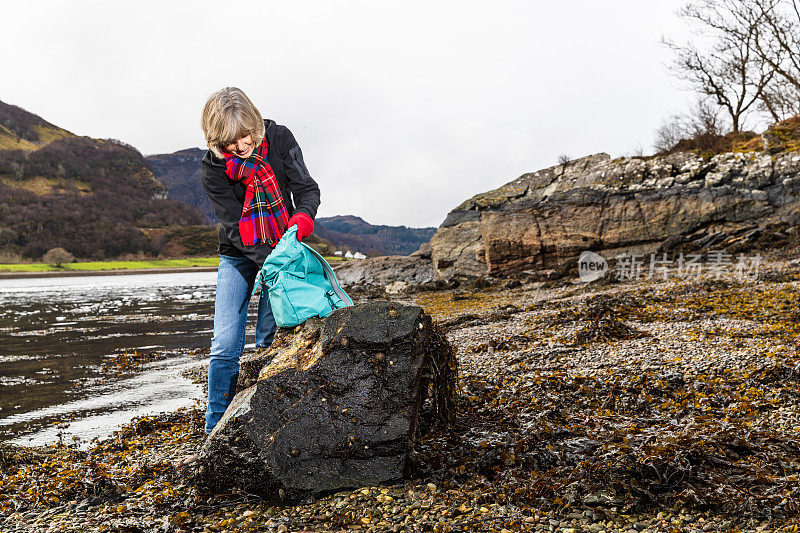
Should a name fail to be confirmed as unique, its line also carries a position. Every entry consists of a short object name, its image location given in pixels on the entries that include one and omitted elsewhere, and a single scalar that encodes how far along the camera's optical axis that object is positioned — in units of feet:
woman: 12.94
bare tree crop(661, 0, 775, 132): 101.82
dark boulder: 11.63
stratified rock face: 63.93
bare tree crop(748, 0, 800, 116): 95.04
